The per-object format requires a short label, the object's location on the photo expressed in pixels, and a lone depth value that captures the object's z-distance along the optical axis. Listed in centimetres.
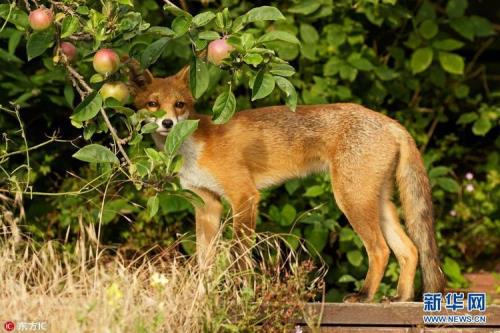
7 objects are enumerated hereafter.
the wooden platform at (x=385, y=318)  895
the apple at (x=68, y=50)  855
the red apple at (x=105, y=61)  800
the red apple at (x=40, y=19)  797
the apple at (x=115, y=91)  823
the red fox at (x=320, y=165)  1023
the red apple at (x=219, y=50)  787
